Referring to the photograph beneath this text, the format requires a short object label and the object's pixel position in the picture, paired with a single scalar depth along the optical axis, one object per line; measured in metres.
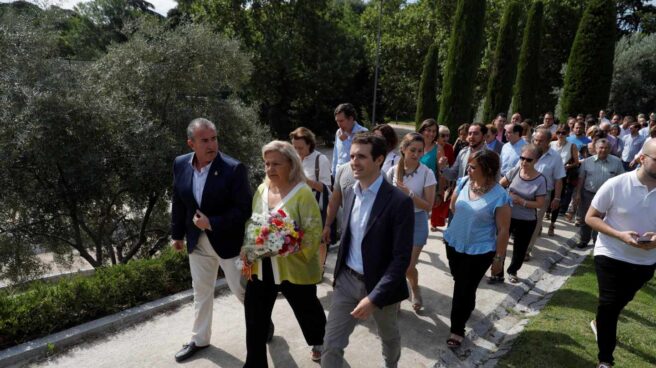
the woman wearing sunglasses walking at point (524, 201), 5.25
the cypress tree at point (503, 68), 21.03
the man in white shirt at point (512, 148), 6.78
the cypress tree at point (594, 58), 18.30
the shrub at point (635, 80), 23.58
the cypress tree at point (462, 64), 17.92
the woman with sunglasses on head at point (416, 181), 4.30
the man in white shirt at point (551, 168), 6.34
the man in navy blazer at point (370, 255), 2.78
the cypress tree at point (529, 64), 21.06
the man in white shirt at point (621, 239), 3.30
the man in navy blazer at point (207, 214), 3.49
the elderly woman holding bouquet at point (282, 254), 3.15
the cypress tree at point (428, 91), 23.73
